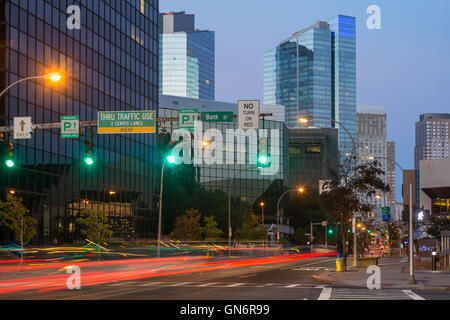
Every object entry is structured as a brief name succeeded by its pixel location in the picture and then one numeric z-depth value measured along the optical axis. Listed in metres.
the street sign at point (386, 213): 84.04
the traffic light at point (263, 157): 36.51
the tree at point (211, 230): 85.94
